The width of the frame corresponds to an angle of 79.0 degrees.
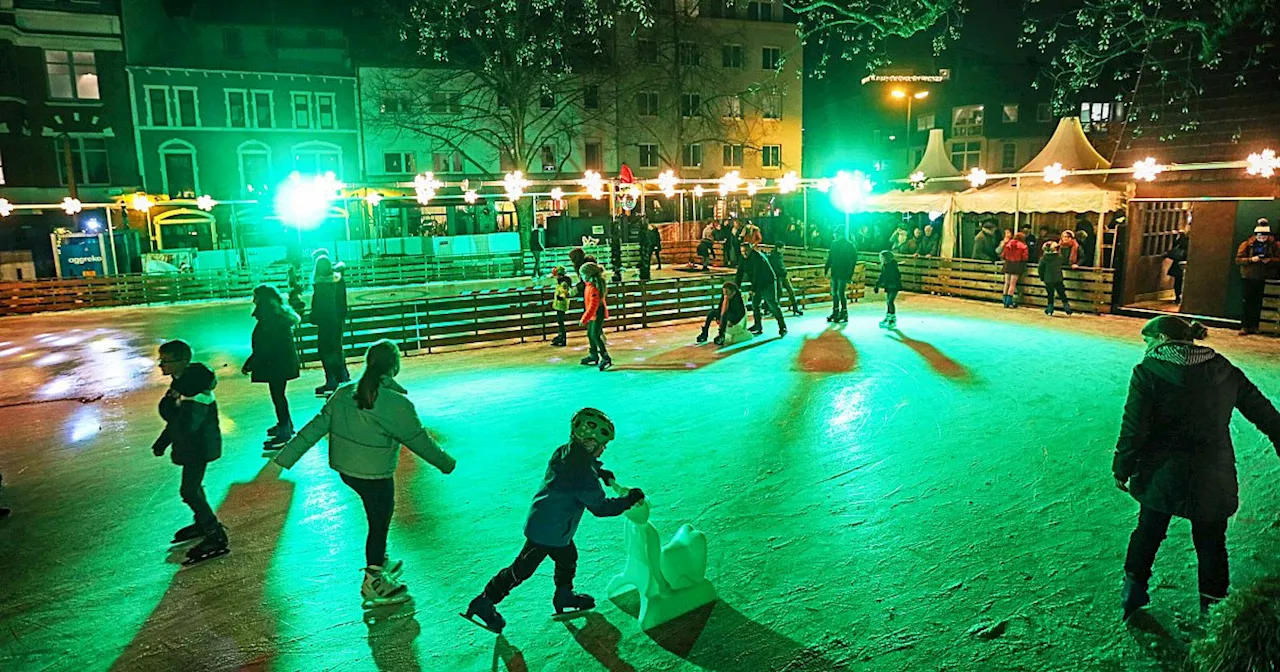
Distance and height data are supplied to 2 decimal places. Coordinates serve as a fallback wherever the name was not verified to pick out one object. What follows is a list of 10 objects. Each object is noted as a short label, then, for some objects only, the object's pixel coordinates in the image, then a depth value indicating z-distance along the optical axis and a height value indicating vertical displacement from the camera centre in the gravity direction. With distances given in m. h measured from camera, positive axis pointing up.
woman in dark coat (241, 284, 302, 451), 7.35 -1.12
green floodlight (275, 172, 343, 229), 18.12 +0.75
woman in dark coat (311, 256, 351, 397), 9.27 -1.04
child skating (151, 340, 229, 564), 5.01 -1.31
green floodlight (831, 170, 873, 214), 20.66 +0.88
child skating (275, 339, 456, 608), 4.24 -1.14
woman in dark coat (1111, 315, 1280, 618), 3.74 -1.04
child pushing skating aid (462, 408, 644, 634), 3.78 -1.40
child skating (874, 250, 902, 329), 13.96 -1.01
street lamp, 36.27 +6.44
